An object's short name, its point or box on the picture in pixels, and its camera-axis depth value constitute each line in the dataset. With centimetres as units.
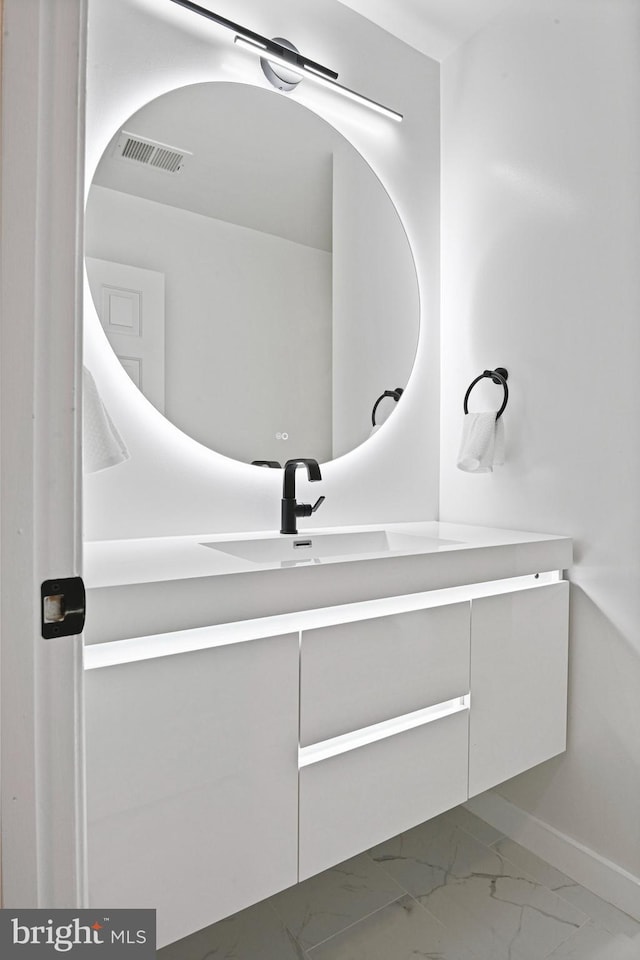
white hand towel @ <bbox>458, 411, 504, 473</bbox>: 169
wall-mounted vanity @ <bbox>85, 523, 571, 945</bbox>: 89
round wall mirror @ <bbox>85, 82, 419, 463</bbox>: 142
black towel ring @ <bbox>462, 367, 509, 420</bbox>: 174
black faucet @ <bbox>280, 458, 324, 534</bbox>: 152
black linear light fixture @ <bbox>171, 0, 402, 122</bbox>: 145
